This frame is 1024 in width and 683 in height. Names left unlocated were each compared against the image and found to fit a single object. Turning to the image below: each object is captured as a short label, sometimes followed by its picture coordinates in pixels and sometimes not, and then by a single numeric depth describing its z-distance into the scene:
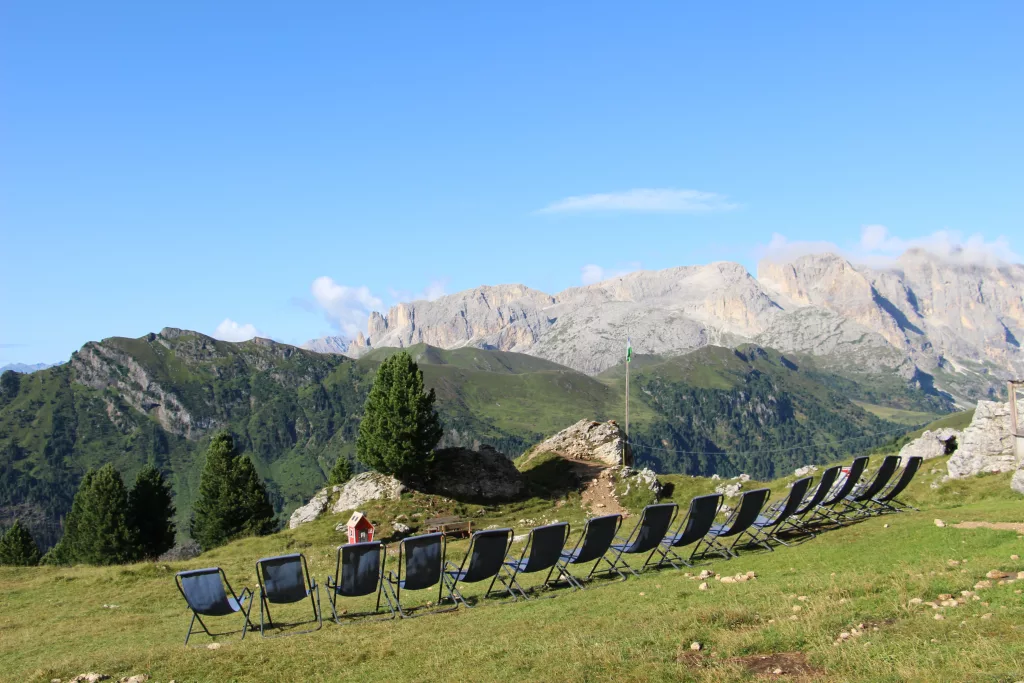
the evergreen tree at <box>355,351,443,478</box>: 44.69
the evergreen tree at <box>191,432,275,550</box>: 62.04
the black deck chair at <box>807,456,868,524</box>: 20.89
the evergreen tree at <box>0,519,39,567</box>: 62.53
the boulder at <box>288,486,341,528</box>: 43.00
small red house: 31.66
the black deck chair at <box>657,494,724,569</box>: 17.31
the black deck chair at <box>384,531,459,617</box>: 15.11
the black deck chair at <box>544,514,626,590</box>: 16.34
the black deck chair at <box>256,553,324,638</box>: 14.27
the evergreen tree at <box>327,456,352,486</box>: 68.64
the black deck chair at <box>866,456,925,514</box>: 21.70
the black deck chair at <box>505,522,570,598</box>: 15.80
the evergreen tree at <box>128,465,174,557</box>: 62.41
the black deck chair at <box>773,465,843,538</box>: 19.97
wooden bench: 35.88
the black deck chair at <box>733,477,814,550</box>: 18.91
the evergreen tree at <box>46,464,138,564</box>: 57.86
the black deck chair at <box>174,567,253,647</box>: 14.05
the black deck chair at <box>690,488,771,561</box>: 17.86
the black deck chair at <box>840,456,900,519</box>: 21.27
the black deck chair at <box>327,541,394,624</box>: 14.49
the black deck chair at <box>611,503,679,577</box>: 16.95
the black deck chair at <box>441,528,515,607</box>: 15.26
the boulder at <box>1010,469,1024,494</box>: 22.44
